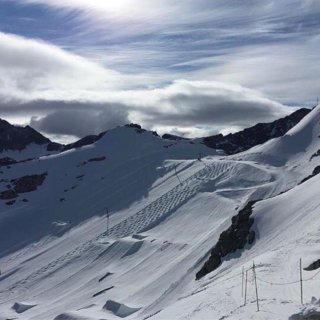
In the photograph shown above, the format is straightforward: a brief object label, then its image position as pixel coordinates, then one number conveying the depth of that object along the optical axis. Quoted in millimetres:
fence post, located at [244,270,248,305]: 21476
